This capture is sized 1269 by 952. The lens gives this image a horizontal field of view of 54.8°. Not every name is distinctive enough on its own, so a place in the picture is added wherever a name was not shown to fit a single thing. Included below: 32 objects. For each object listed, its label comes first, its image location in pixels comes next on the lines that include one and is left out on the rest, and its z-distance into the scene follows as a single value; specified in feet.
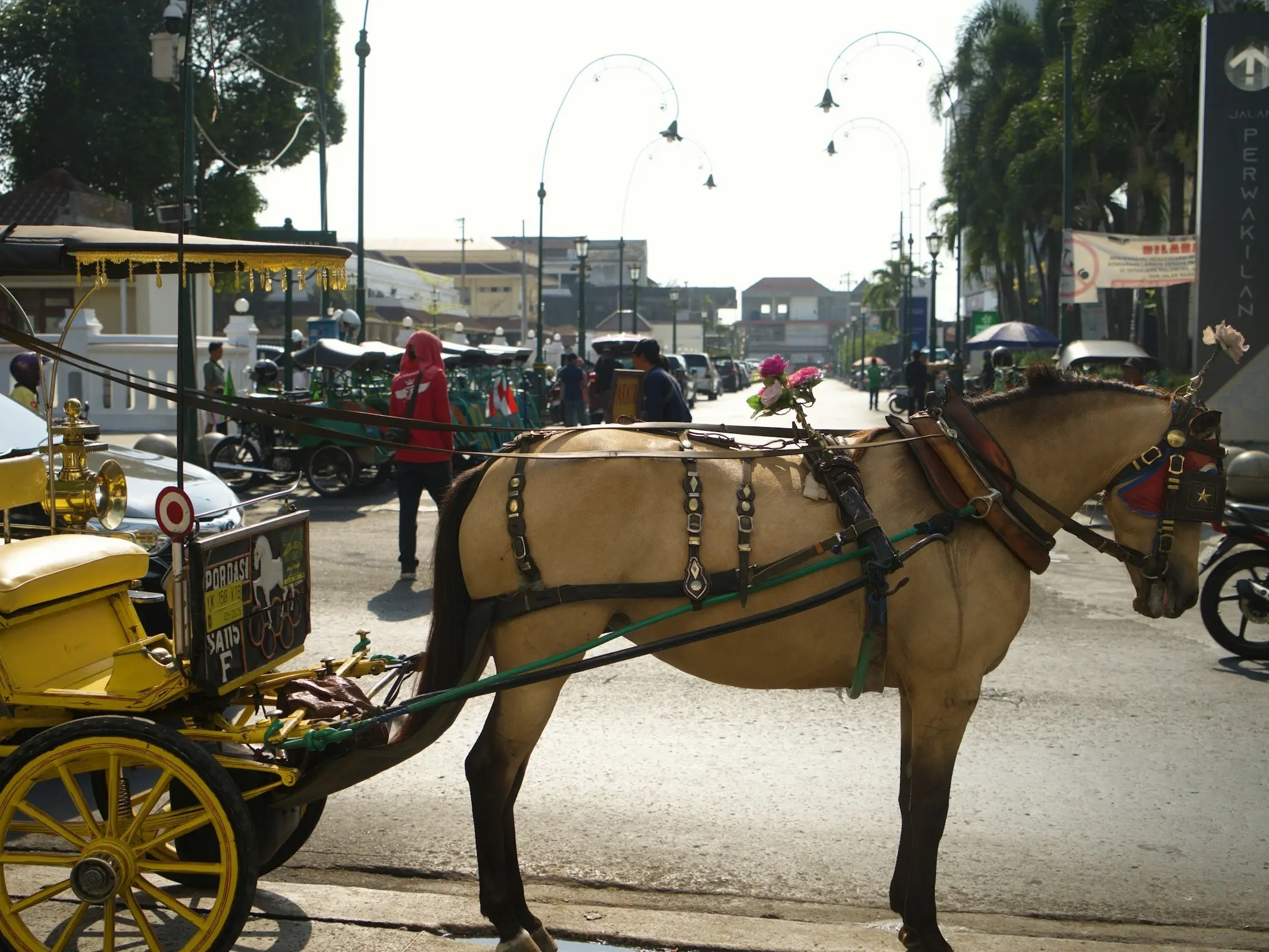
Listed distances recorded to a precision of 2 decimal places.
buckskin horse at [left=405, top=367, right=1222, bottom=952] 12.81
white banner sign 70.69
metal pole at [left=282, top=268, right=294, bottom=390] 66.08
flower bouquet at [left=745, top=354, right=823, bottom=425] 13.99
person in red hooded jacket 32.91
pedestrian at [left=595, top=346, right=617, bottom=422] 68.93
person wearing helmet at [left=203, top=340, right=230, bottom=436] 54.75
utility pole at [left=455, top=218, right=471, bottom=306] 292.40
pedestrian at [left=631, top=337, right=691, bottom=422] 37.63
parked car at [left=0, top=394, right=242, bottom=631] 21.81
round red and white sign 12.46
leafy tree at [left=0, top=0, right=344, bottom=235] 117.60
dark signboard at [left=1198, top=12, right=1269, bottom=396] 55.31
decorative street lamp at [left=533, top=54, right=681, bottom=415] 98.72
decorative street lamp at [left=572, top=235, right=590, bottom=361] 118.42
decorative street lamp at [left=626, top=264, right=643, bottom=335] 151.74
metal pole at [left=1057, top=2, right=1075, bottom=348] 68.28
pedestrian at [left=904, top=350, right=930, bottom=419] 94.79
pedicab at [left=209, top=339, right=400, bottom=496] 51.67
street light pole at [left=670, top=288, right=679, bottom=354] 204.23
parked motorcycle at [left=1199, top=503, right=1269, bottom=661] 25.17
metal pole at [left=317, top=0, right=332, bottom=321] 75.61
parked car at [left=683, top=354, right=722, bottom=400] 165.99
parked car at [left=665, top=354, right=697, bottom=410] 121.60
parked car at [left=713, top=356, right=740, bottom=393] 215.51
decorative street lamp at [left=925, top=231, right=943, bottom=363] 131.34
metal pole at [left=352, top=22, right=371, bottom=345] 72.79
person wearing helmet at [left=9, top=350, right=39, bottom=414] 33.81
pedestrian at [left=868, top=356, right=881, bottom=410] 145.69
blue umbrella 104.94
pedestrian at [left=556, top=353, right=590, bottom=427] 80.38
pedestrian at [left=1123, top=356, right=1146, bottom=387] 42.36
